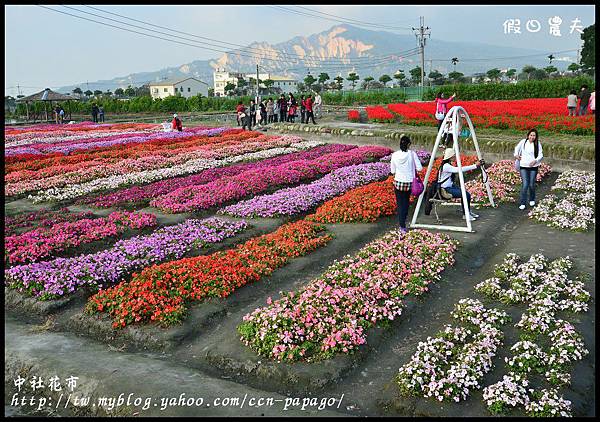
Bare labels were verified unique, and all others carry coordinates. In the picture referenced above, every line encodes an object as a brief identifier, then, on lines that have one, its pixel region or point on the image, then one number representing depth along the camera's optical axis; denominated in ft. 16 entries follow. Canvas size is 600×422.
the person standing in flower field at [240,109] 119.38
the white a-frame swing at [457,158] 40.32
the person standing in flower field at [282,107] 121.53
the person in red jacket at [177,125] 121.84
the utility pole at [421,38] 231.71
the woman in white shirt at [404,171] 38.78
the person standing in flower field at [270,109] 126.39
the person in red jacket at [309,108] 114.62
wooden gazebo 177.88
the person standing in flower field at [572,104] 87.20
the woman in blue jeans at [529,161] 44.86
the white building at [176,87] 502.38
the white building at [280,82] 635.62
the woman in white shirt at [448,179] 41.68
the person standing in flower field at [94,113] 178.70
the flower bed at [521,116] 77.00
